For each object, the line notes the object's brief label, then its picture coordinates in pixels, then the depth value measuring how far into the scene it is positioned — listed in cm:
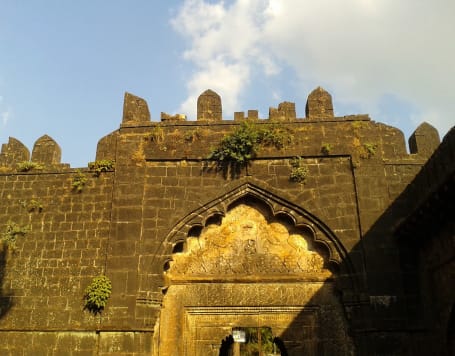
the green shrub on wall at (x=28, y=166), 1041
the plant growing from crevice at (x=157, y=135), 1030
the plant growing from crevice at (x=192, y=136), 1025
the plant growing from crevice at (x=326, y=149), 990
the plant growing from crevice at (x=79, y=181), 1005
